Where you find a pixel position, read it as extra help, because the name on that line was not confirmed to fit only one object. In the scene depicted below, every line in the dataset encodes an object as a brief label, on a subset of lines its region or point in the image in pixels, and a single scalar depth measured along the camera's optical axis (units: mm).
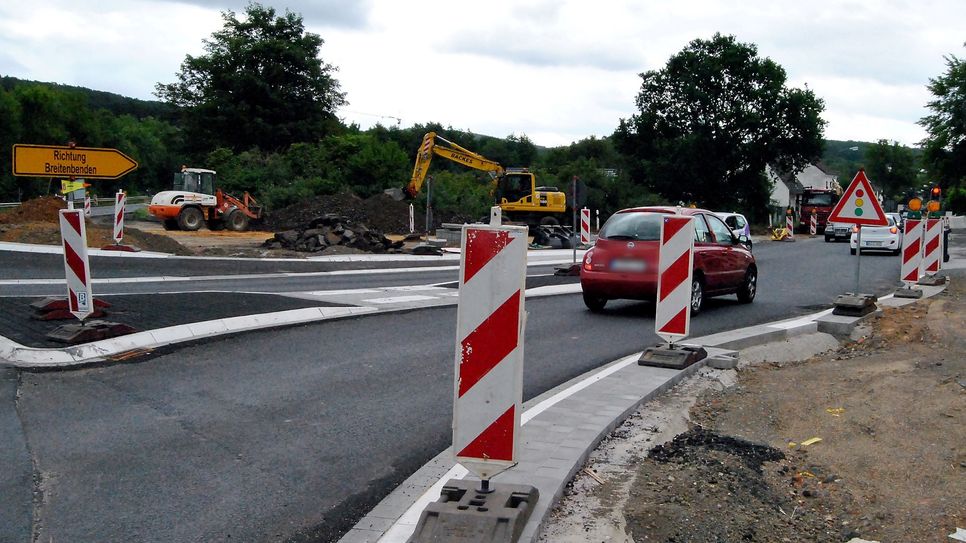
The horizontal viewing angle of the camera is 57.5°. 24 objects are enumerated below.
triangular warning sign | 13180
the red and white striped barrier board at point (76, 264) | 9664
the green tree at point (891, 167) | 151000
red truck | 62094
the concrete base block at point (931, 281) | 18859
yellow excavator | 40656
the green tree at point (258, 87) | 67812
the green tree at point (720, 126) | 65938
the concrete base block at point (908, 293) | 15680
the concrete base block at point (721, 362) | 8789
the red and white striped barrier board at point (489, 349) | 4109
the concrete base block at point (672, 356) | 8352
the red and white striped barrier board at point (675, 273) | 8375
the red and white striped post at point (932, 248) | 18453
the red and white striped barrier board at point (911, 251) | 16000
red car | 13406
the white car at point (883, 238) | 33219
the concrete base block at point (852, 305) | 12445
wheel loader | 38188
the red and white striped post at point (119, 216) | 24391
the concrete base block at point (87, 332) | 9047
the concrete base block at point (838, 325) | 11672
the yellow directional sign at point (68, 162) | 10062
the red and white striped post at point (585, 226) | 27275
